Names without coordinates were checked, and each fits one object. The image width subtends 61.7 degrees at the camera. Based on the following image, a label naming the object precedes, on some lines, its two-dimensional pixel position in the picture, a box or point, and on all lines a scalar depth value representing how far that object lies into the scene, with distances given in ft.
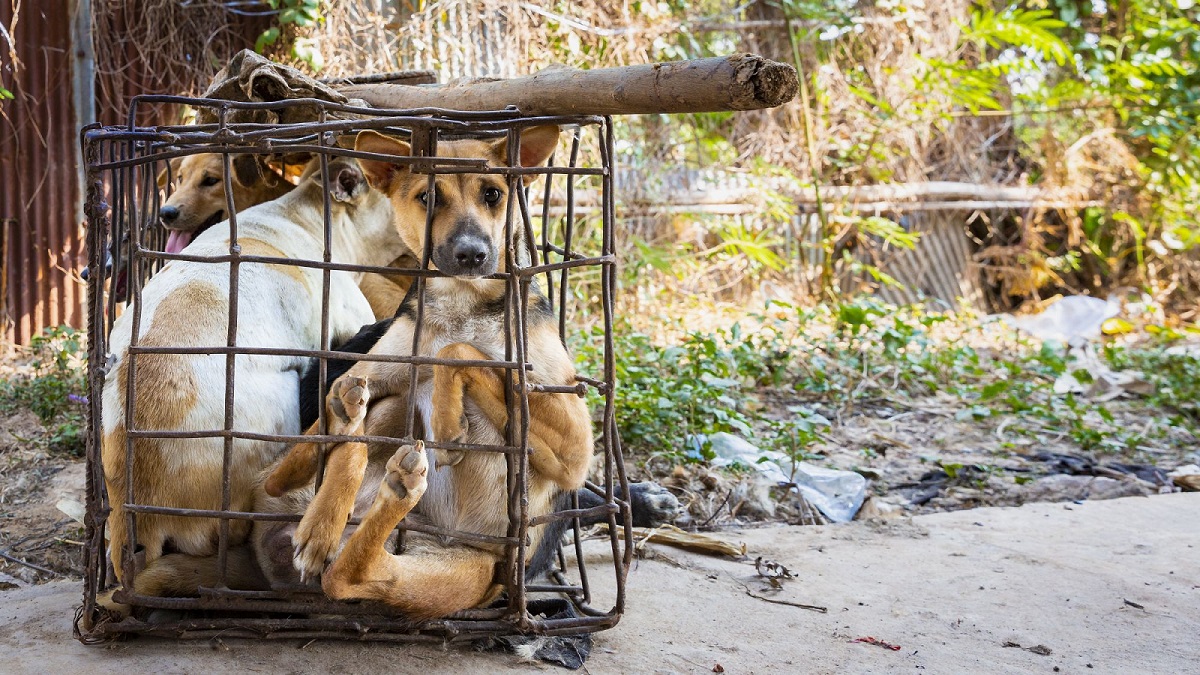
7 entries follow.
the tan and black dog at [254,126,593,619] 8.64
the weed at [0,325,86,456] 15.96
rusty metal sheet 21.83
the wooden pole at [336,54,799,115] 8.09
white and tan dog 9.57
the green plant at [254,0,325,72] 21.88
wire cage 8.84
